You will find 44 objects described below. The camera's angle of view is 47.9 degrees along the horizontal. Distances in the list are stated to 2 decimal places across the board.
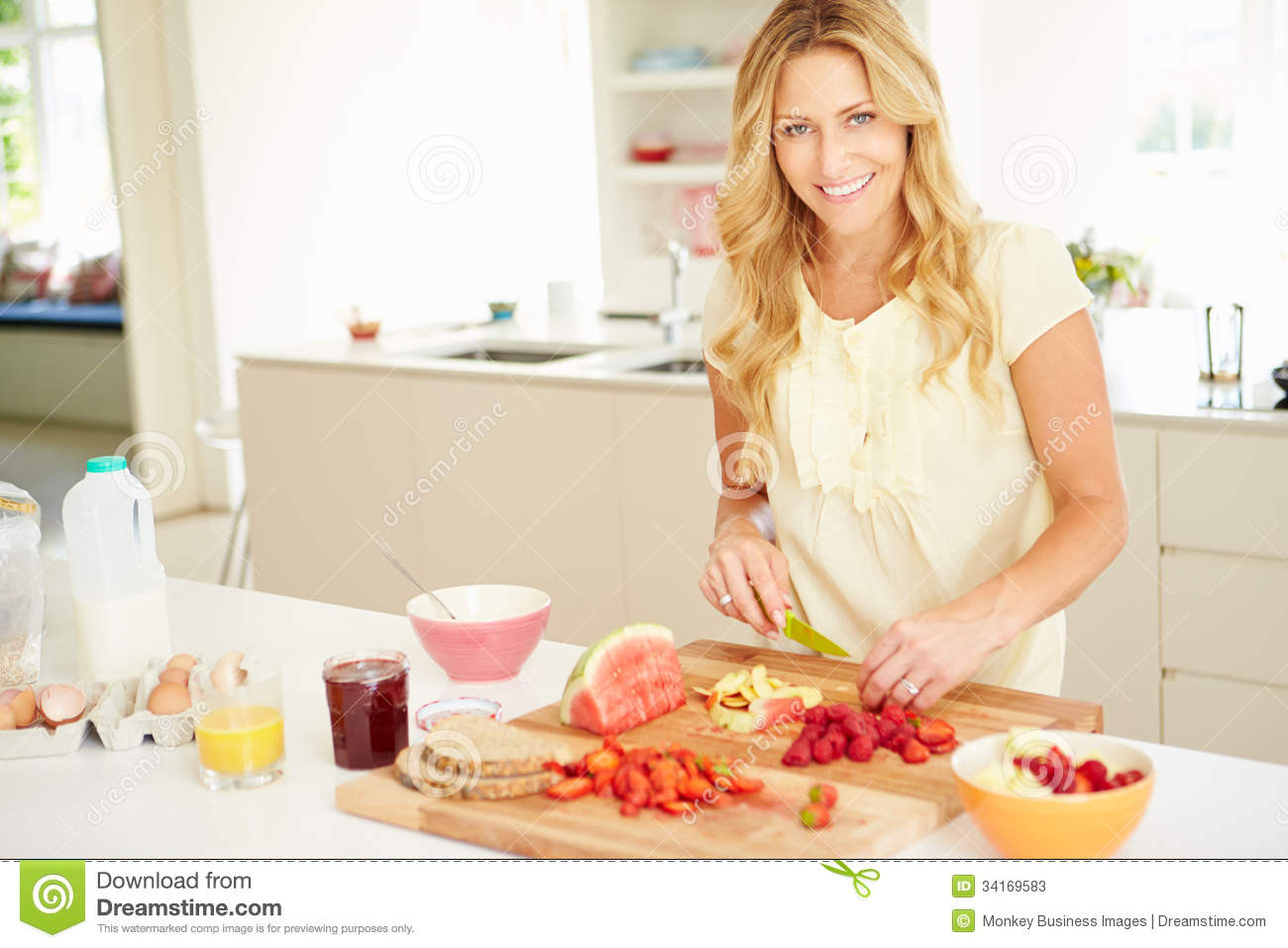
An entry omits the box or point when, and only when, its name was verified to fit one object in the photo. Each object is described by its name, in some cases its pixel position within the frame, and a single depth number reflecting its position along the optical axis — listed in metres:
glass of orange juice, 1.41
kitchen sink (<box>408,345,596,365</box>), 4.21
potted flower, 3.61
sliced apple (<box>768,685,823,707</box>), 1.52
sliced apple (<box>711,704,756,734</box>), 1.46
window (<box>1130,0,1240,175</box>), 5.65
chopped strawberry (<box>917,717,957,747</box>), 1.39
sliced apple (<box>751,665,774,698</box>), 1.51
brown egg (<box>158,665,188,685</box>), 1.62
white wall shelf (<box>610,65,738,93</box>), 5.34
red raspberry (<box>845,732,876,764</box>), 1.35
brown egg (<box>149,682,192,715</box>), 1.57
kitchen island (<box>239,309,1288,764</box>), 2.85
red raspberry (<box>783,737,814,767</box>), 1.34
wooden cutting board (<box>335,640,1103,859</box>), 1.21
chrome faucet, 4.19
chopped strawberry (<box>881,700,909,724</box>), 1.41
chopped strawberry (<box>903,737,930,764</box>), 1.35
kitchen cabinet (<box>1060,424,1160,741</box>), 2.92
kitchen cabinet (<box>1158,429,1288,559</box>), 2.79
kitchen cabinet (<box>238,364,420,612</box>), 4.01
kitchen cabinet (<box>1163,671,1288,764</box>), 2.83
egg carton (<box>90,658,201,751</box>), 1.54
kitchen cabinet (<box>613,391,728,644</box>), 3.43
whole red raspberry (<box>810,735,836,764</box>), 1.35
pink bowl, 1.70
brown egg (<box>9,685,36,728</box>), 1.59
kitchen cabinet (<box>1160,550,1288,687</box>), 2.81
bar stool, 4.58
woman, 1.67
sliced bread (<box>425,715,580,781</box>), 1.32
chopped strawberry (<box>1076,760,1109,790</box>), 1.18
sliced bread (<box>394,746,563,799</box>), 1.31
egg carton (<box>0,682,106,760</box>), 1.54
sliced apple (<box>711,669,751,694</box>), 1.53
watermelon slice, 1.47
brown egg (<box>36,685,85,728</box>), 1.57
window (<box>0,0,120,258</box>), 8.09
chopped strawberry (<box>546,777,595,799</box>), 1.30
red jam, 1.46
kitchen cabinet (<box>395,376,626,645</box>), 3.62
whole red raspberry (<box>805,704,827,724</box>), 1.40
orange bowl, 1.12
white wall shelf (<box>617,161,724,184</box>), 5.52
